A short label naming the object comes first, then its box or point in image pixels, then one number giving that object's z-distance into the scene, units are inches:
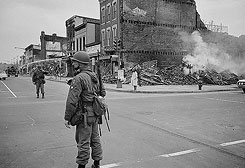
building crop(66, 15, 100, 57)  1377.5
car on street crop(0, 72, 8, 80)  1459.6
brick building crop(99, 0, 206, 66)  1067.3
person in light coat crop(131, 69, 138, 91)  707.1
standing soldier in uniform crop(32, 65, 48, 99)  498.9
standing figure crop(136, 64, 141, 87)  889.5
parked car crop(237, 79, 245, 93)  641.6
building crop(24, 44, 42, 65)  2991.6
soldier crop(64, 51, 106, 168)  134.6
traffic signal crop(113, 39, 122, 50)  732.0
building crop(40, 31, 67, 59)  2746.1
